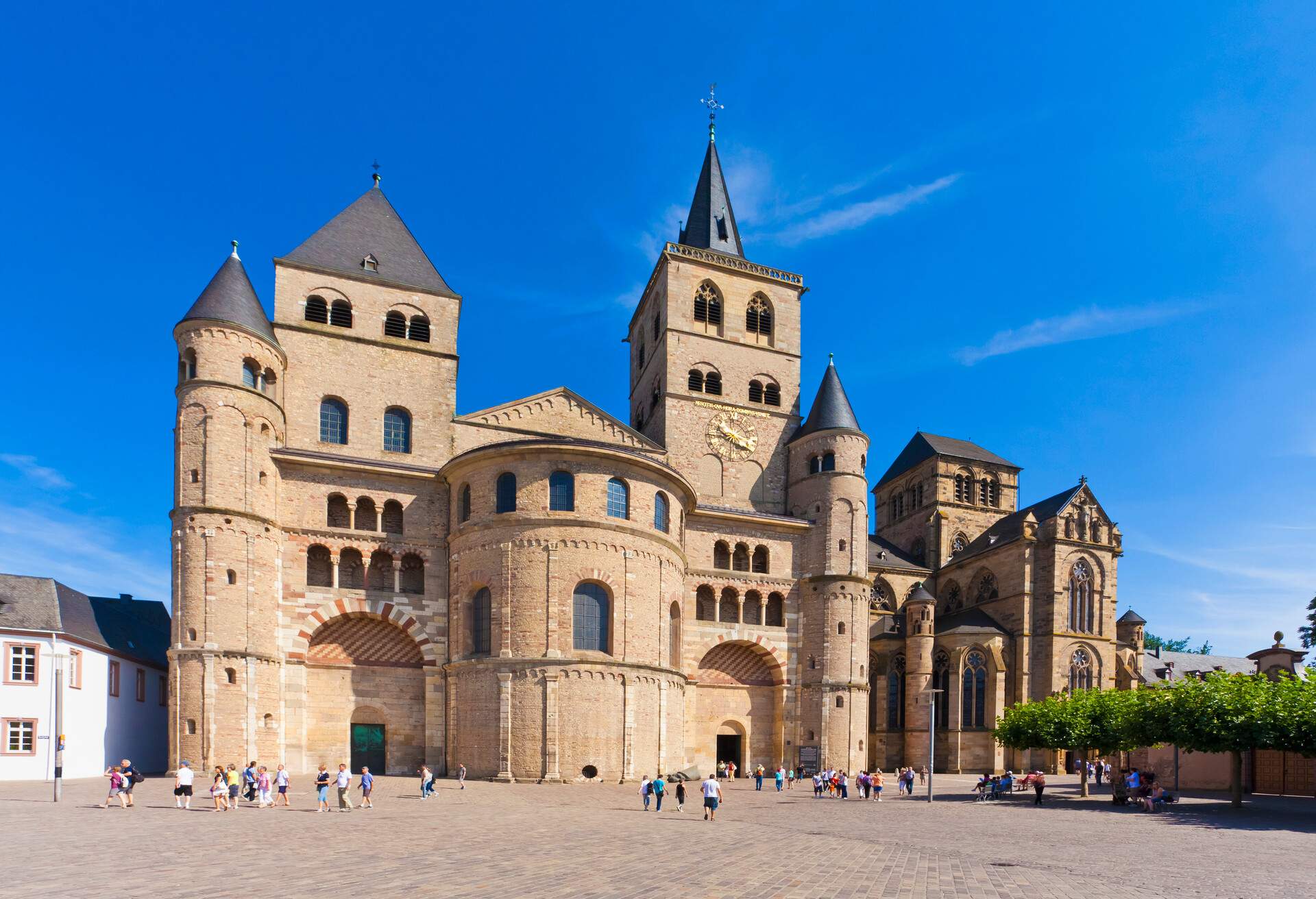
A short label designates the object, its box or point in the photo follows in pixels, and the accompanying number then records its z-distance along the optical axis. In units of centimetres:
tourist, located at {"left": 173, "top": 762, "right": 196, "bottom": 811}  2325
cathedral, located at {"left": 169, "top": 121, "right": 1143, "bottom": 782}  3522
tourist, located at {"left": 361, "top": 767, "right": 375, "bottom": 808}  2486
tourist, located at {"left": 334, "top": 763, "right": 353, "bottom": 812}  2400
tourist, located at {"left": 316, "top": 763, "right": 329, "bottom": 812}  2362
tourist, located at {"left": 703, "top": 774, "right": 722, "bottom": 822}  2354
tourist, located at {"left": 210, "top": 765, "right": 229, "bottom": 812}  2320
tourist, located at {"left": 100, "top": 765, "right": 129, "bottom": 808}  2362
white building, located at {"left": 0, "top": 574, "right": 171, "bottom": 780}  3294
